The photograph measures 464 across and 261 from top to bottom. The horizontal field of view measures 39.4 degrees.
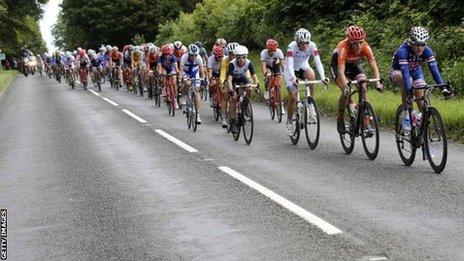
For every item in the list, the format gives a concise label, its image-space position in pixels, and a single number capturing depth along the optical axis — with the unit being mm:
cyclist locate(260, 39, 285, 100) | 16203
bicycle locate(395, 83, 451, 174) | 8512
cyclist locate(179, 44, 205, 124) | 15656
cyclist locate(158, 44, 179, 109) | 18552
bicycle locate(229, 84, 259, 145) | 12405
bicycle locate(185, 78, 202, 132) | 15023
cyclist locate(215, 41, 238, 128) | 13195
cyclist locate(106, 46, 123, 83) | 31366
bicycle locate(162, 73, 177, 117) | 18719
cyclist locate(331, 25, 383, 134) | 10016
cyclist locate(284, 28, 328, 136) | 11516
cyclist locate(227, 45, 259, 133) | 12559
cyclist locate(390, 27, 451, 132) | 8727
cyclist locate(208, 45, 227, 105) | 16016
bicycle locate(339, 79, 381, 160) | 9812
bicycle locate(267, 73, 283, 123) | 16062
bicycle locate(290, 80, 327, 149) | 11203
